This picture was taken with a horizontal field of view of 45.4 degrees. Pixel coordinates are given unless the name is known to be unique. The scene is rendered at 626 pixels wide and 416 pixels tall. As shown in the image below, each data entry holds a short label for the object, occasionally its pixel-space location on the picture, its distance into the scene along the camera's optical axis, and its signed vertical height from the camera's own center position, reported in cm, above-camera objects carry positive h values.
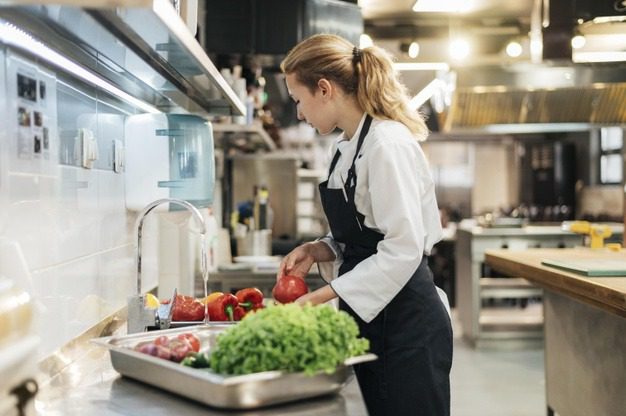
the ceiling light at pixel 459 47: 682 +116
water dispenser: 254 +7
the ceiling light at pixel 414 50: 716 +120
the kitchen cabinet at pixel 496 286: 680 -107
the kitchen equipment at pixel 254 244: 559 -50
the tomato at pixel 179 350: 160 -37
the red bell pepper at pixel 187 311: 232 -41
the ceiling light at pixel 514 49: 743 +124
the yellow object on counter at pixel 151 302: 228 -38
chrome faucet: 220 -40
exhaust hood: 726 +78
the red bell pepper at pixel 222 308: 231 -40
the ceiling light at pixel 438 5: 491 +113
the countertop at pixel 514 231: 673 -53
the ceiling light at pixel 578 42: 545 +96
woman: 202 -4
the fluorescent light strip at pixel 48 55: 155 +30
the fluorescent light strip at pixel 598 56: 550 +86
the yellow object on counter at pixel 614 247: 445 -45
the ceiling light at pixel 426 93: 569 +65
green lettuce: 136 -31
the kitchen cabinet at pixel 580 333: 307 -80
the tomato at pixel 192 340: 168 -37
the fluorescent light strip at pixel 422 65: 602 +92
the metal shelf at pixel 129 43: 141 +33
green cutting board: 313 -42
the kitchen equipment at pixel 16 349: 107 -25
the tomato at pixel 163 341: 166 -36
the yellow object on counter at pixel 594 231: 477 -38
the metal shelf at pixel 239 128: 443 +30
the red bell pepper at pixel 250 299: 240 -39
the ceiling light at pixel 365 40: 657 +121
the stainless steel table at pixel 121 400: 142 -45
